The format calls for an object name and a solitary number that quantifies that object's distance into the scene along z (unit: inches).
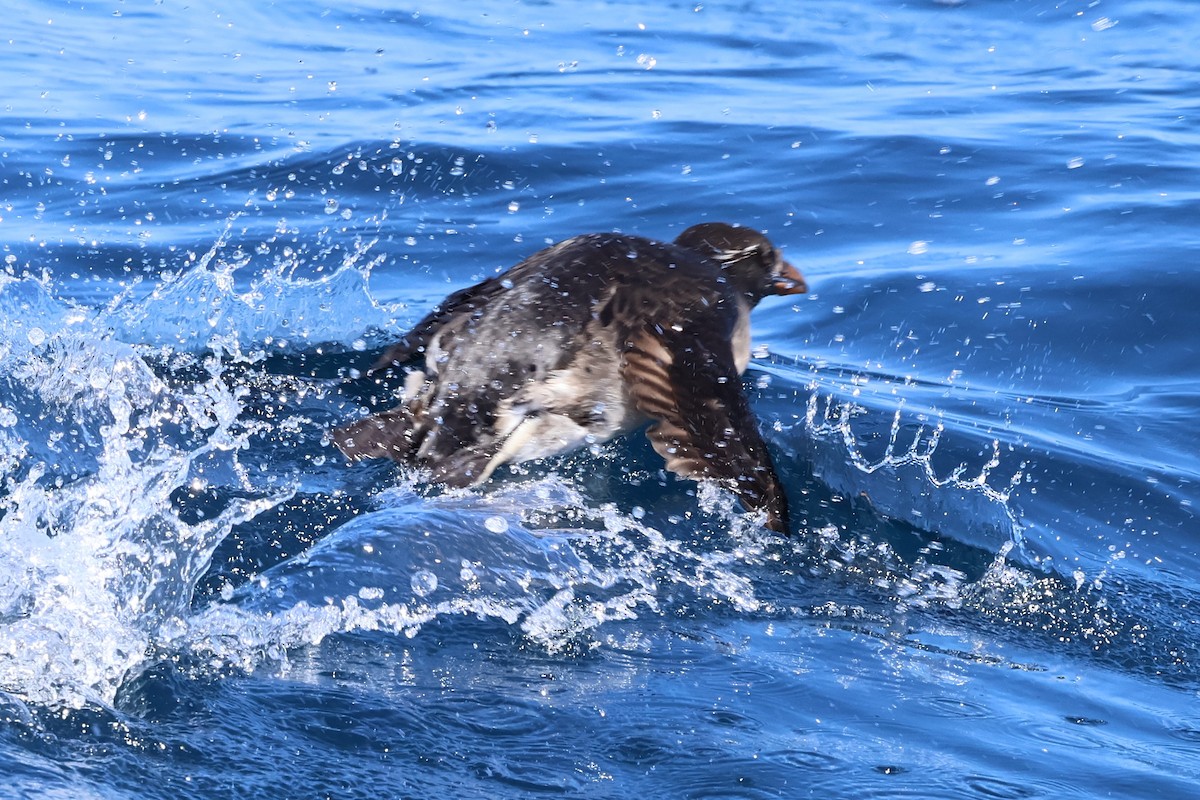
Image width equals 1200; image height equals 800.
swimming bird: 381.7
